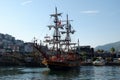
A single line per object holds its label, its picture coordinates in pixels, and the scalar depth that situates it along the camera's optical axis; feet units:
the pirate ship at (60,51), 176.90
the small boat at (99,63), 291.88
